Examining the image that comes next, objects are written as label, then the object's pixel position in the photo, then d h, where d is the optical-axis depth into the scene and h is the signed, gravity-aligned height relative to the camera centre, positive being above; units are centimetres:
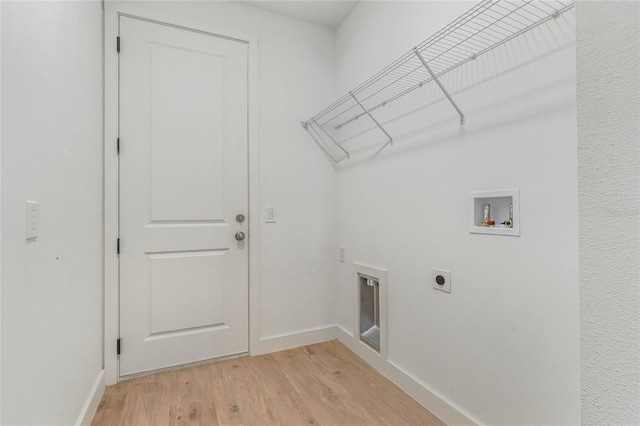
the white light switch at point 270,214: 226 +0
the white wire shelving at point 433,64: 115 +72
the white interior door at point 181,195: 193 +12
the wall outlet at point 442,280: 151 -32
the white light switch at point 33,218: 94 -1
